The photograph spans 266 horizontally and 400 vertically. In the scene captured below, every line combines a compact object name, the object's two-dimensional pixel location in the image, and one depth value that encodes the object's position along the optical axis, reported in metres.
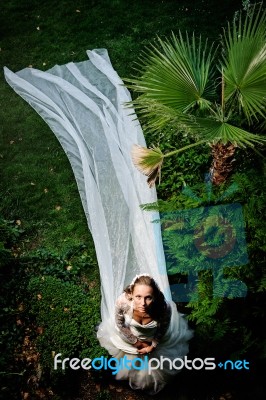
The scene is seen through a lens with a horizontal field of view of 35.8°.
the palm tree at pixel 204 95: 3.90
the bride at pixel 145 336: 4.02
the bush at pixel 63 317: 4.29
